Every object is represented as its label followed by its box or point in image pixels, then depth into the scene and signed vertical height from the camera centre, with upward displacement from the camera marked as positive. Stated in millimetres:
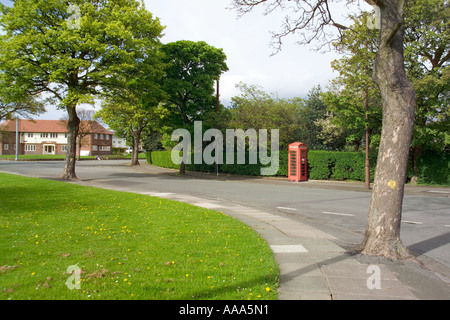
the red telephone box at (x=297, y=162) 24094 -233
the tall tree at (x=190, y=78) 26266 +6375
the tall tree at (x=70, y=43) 17984 +6155
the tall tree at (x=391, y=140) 5953 +355
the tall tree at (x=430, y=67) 17578 +5165
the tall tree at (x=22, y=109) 35781 +5172
